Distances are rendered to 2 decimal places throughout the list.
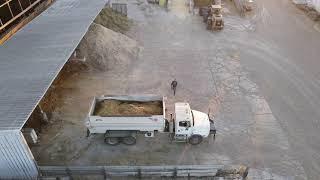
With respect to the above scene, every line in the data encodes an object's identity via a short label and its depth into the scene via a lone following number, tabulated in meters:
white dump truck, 16.89
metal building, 14.22
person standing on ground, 21.81
